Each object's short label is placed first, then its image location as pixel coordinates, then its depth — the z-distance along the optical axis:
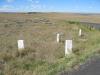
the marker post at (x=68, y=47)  4.32
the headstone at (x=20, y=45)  4.81
